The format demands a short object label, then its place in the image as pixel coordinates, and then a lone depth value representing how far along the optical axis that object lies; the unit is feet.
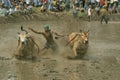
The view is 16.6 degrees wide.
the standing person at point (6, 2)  100.05
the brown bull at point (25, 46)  50.16
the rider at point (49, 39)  55.26
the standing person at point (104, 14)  99.66
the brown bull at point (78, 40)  51.00
